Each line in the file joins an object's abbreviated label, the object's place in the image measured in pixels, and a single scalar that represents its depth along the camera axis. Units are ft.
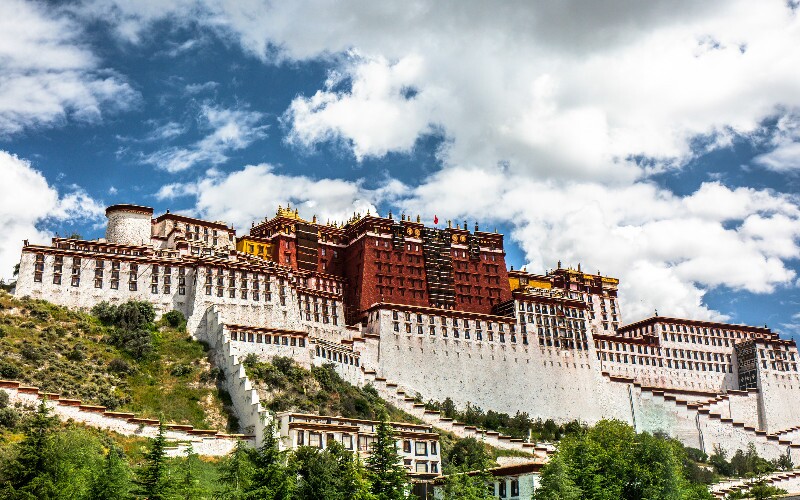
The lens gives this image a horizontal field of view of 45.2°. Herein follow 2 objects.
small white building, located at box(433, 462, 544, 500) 222.07
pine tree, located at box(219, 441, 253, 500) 190.19
